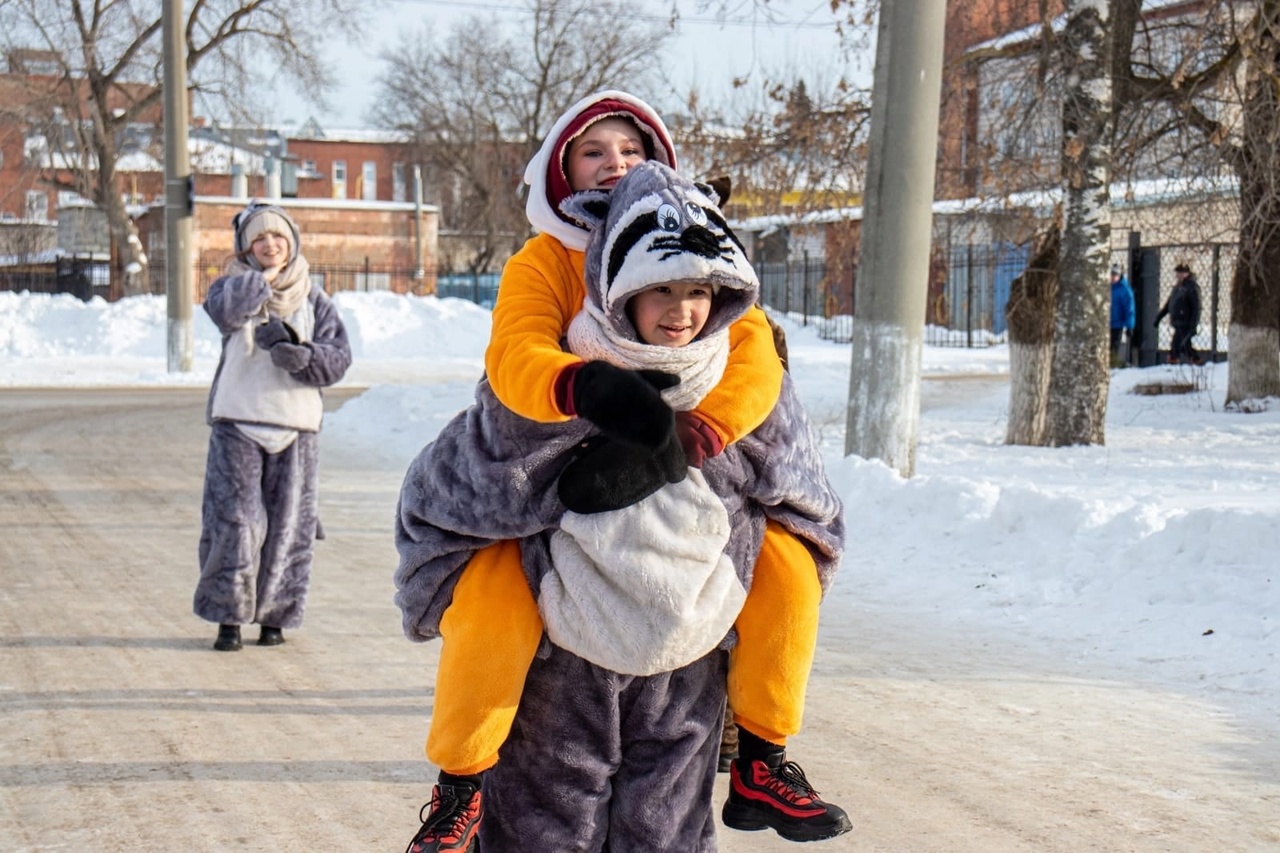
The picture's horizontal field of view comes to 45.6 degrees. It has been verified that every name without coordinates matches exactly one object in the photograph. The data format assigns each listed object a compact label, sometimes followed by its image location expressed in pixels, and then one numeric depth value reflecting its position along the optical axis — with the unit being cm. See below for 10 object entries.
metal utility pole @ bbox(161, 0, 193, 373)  2348
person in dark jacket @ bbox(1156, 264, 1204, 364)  2212
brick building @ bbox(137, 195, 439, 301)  4462
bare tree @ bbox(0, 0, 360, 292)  3816
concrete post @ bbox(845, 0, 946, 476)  1045
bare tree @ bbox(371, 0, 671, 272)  4466
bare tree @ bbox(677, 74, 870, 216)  1523
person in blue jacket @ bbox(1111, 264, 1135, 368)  2297
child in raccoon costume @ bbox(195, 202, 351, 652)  669
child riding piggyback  267
